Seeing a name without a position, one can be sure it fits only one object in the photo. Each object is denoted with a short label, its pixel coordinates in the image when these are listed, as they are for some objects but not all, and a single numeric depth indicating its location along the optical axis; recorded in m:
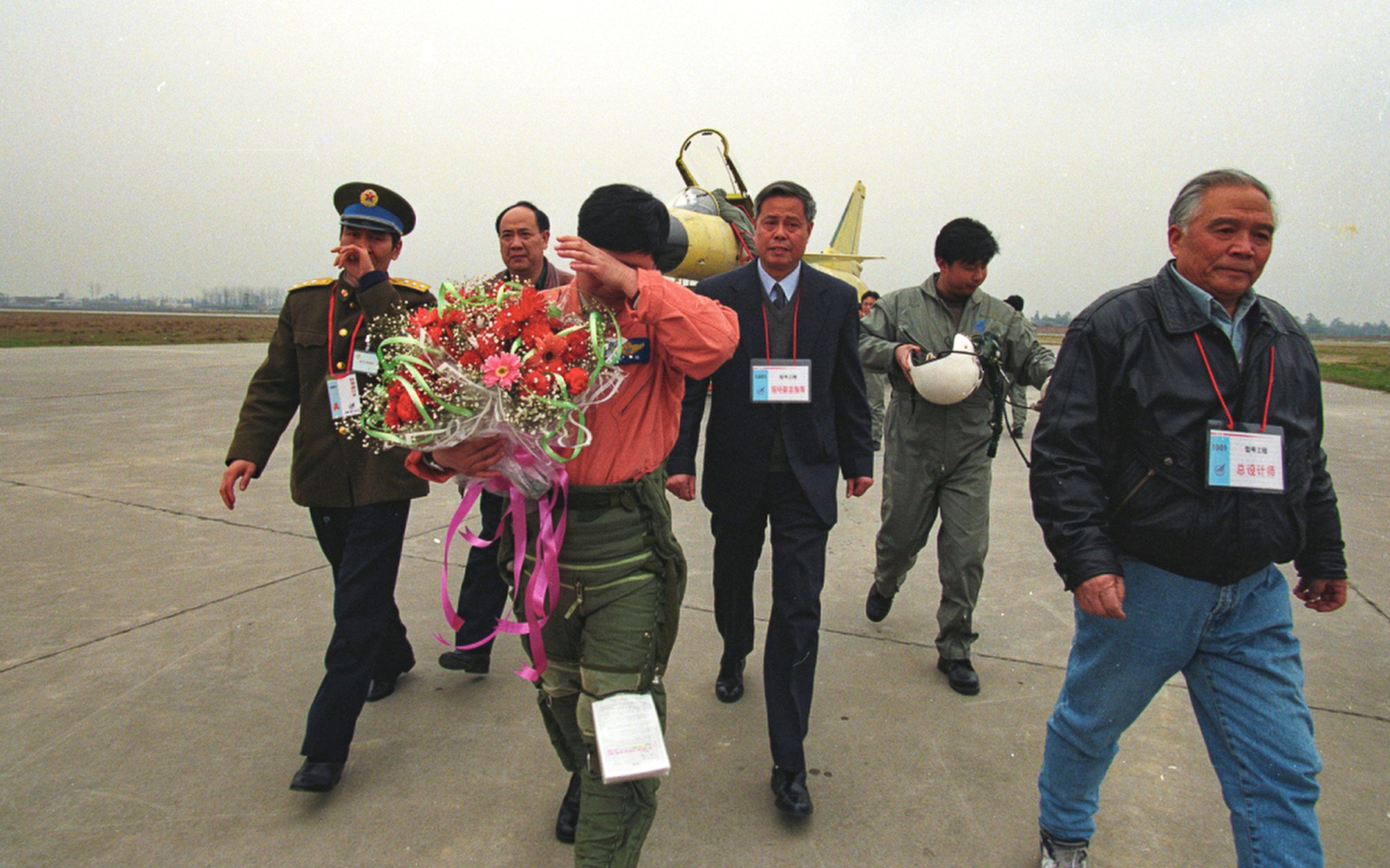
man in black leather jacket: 1.77
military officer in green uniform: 2.48
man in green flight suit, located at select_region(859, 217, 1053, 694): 3.27
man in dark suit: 2.61
